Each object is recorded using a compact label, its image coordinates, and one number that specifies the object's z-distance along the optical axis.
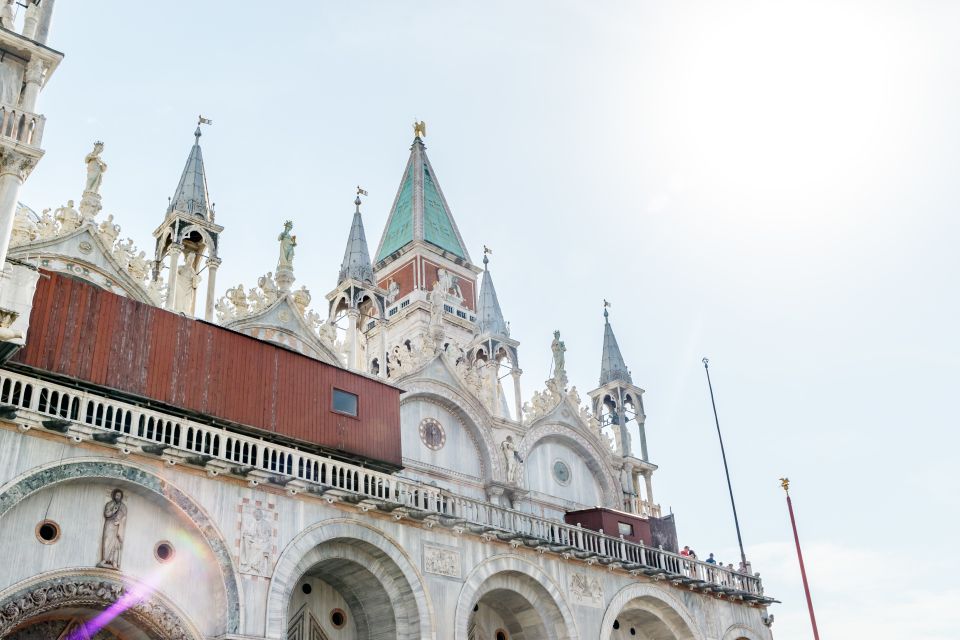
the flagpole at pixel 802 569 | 41.59
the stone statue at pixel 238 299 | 33.62
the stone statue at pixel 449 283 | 56.34
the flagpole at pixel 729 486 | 44.61
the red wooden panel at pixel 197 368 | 25.38
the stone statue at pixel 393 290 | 61.40
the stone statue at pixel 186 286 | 32.28
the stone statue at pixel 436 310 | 40.72
